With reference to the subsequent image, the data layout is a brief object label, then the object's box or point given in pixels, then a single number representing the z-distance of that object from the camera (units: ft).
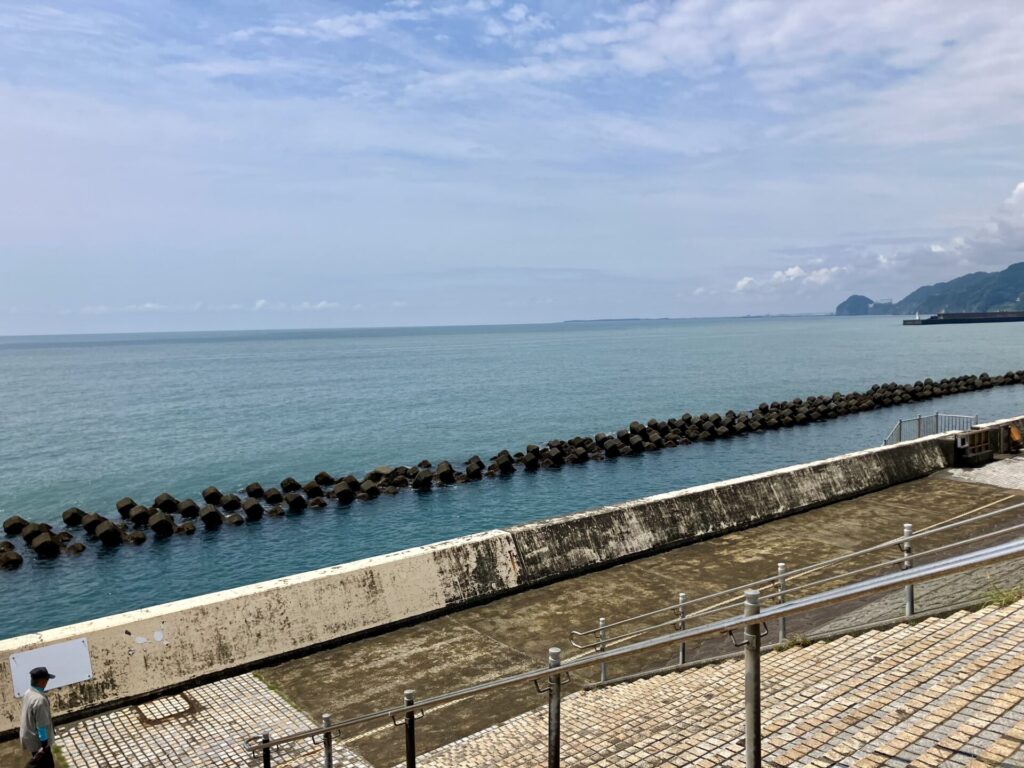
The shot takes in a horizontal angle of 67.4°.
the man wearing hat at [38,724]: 25.32
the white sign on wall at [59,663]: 31.09
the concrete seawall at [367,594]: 33.32
